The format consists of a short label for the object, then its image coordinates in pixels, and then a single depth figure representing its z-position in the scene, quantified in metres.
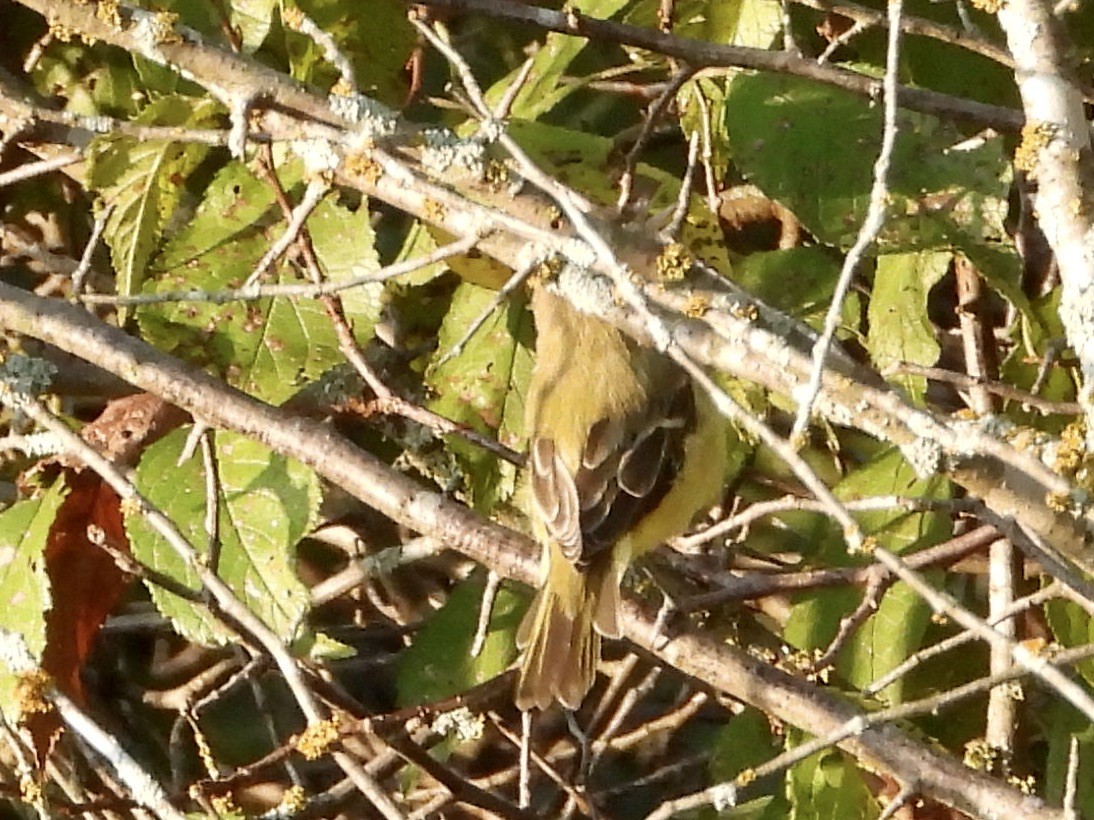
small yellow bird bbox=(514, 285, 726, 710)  6.26
